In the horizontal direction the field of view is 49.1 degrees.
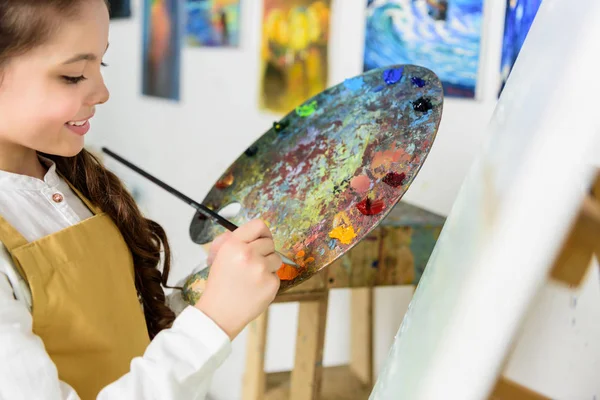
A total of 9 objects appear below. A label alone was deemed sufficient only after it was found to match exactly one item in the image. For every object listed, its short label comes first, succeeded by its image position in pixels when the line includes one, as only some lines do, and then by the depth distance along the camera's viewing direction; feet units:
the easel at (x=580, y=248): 1.50
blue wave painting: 4.80
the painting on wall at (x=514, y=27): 4.25
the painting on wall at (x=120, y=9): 10.26
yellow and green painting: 6.35
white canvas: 1.51
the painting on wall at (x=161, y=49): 8.98
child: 2.45
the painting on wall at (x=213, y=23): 7.70
